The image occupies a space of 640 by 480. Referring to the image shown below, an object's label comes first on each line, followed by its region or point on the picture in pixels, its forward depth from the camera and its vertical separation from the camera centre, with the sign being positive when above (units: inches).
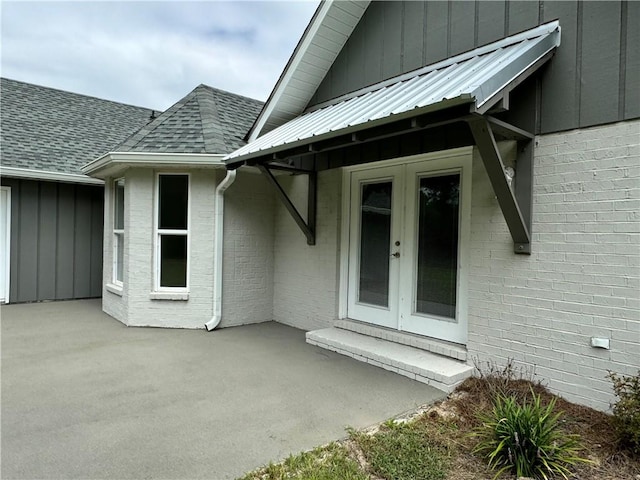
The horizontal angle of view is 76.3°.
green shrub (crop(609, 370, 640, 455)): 109.1 -47.7
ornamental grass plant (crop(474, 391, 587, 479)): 103.1 -54.2
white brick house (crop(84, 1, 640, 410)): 134.4 +16.9
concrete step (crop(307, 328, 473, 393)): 161.2 -53.2
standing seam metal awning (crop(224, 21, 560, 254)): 126.7 +42.7
